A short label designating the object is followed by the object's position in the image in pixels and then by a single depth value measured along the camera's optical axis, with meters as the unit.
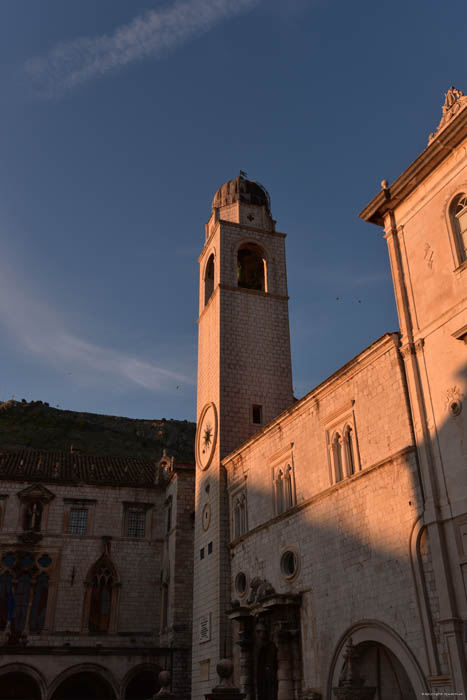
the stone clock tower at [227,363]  24.61
